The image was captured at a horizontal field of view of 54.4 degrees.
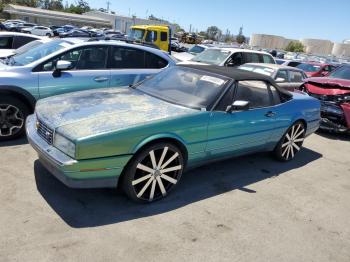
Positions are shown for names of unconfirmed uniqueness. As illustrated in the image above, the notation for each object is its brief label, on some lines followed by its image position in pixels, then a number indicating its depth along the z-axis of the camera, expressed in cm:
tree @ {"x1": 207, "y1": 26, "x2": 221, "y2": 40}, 12850
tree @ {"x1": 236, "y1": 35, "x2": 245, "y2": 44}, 11185
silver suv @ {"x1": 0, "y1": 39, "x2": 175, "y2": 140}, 509
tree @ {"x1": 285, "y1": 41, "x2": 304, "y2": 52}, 8325
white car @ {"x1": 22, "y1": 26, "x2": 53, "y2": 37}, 3748
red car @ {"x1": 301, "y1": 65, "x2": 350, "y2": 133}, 737
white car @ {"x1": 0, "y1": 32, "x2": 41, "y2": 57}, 919
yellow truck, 1917
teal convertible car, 328
